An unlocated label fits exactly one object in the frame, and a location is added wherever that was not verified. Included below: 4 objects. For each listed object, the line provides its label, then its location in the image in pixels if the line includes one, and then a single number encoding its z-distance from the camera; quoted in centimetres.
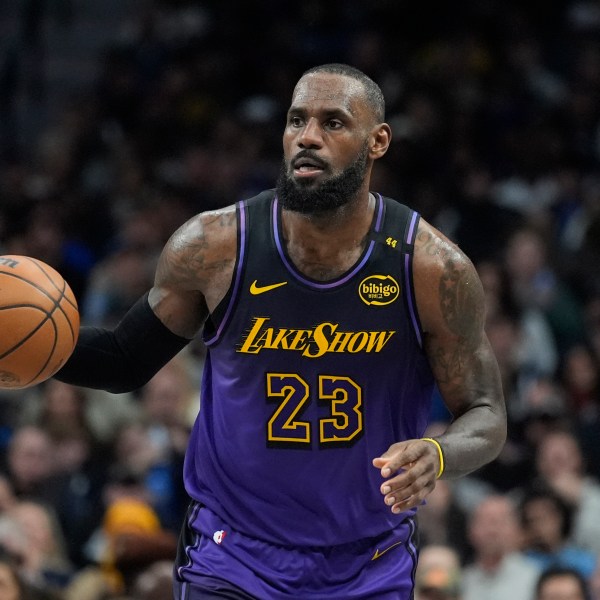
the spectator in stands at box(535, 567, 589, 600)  1388
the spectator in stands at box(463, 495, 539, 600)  1550
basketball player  940
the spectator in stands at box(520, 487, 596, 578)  1603
